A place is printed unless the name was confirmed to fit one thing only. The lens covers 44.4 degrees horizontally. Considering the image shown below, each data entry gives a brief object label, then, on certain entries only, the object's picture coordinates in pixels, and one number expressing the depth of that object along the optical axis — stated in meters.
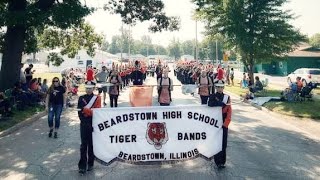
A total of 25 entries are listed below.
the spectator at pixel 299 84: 22.72
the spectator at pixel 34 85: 19.94
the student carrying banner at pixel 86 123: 8.55
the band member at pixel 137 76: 21.64
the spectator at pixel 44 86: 21.25
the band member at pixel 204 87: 16.41
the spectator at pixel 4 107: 15.11
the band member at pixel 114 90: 17.66
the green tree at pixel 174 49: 182.93
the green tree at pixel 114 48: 190.50
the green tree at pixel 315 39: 159.50
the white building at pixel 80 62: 65.06
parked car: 40.59
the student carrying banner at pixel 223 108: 8.98
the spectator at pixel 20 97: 17.67
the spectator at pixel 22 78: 21.11
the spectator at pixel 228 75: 38.44
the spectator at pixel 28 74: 22.42
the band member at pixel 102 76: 24.75
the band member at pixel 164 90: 14.68
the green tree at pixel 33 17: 18.48
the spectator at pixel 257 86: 26.08
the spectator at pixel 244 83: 33.78
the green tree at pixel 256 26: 28.70
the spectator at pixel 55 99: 12.15
